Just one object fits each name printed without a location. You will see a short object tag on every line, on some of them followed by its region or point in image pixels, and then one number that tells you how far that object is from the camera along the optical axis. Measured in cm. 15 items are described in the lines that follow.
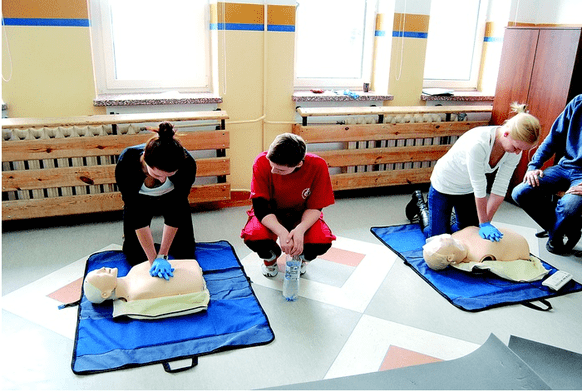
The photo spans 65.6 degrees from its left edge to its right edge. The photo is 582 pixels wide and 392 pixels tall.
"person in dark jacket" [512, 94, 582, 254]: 267
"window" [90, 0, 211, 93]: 305
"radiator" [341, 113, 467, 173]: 345
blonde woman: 217
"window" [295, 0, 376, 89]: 351
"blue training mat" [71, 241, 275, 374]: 167
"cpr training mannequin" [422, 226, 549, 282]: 233
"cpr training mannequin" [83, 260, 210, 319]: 190
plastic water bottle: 206
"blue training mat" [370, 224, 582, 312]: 212
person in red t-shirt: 207
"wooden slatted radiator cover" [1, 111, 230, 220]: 266
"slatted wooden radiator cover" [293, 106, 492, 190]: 334
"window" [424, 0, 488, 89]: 387
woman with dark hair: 177
